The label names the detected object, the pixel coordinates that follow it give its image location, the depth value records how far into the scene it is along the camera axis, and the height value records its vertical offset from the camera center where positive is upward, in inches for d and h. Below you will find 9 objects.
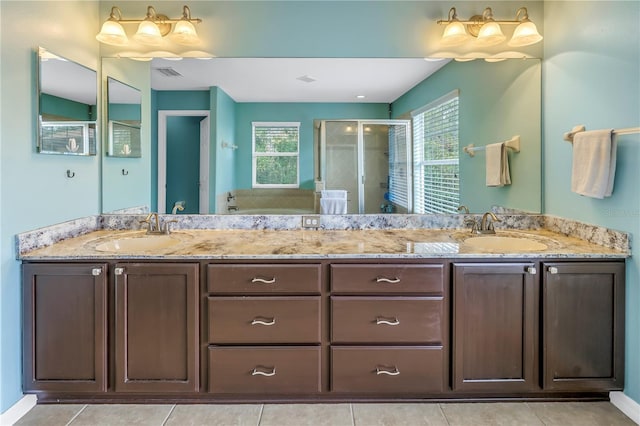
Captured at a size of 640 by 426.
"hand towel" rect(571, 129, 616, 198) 78.8 +8.1
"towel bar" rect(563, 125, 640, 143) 88.4 +15.6
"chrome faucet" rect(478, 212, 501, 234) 99.4 -5.9
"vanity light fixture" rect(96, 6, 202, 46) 96.7 +42.5
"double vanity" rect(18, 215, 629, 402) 77.8 -24.3
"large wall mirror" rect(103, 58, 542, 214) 104.5 +21.4
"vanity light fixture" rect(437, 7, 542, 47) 97.1 +42.8
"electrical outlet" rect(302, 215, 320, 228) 106.7 -5.5
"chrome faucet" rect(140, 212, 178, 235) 100.3 -6.8
